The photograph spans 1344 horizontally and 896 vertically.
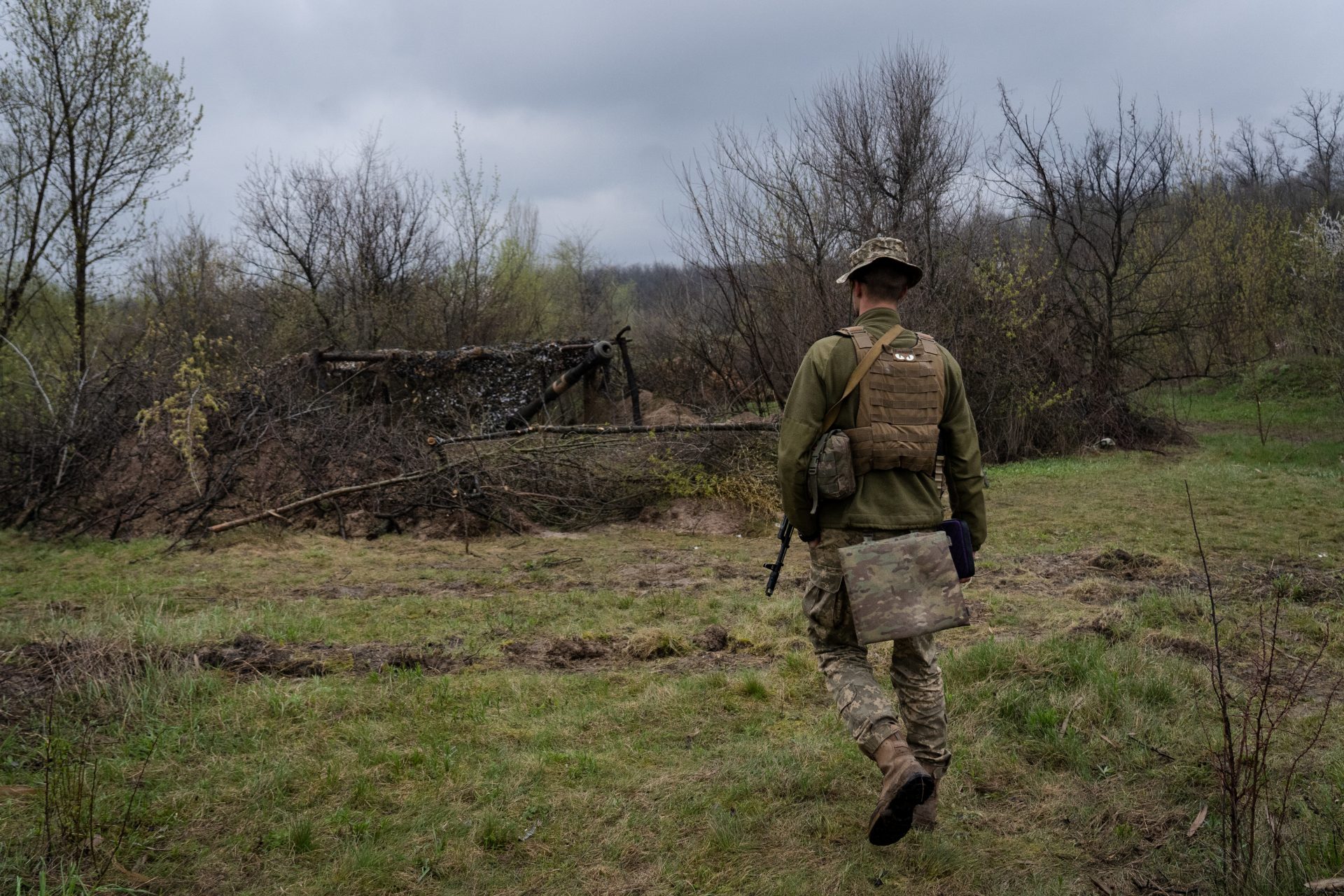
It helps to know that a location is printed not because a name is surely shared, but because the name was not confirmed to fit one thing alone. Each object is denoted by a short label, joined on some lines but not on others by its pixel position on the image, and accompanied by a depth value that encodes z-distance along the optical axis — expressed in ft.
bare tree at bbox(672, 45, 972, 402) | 53.21
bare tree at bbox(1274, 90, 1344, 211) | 112.37
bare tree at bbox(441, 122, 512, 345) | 68.13
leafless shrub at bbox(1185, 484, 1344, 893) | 8.79
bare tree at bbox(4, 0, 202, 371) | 49.03
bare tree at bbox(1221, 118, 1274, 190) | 122.31
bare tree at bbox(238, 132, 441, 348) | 68.13
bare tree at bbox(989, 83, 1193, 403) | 62.75
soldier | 11.18
